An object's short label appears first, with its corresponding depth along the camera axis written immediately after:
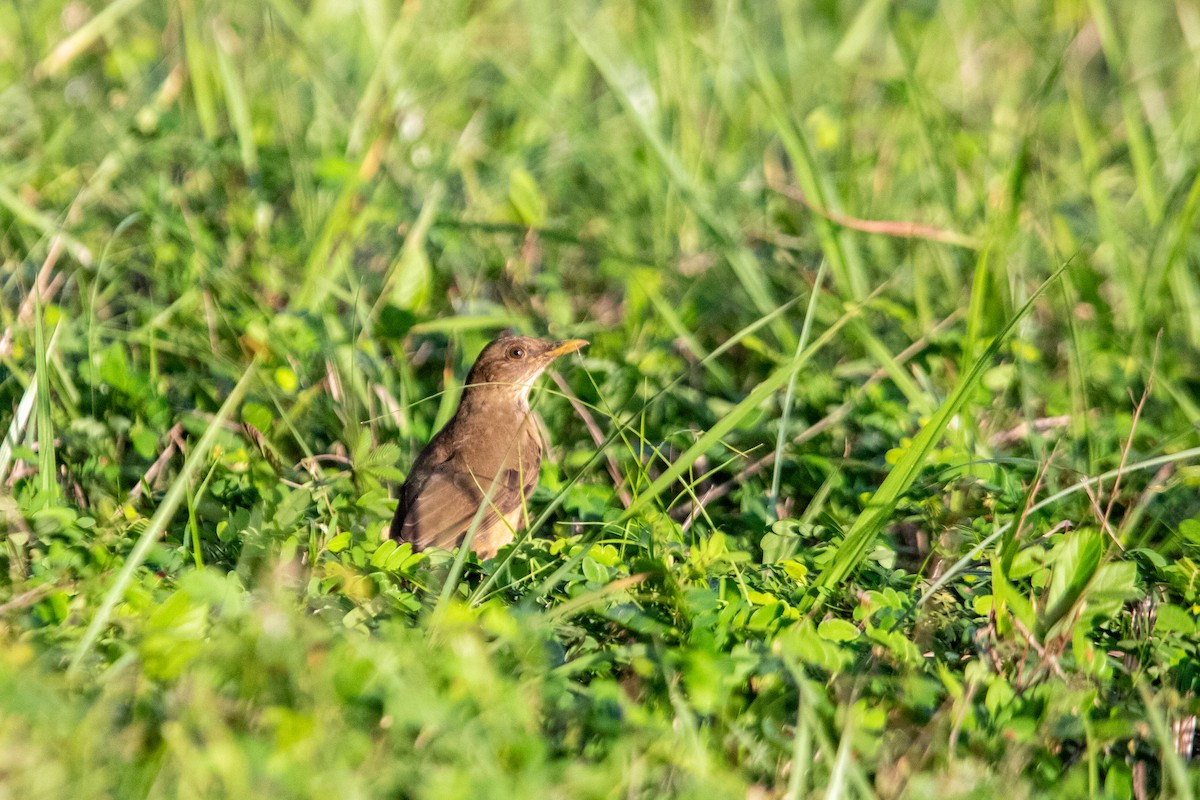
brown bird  8.02
